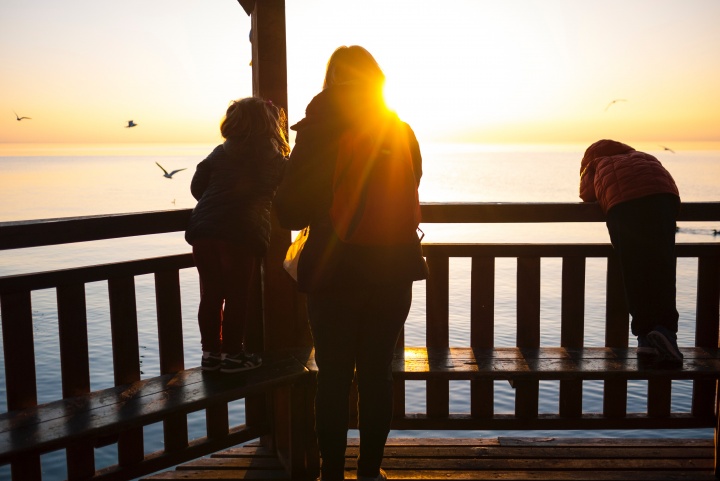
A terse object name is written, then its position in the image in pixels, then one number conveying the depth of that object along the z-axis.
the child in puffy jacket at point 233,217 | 2.86
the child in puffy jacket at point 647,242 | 3.04
